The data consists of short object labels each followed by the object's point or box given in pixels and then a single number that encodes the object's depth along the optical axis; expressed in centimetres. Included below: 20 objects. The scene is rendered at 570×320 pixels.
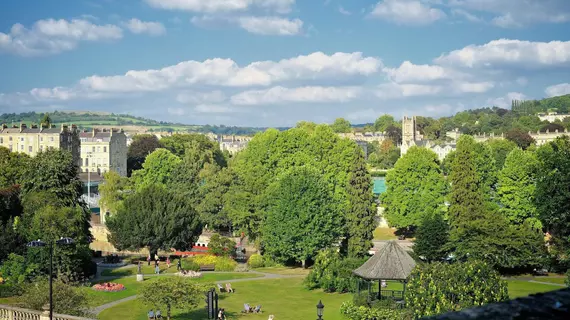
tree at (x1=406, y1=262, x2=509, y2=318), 3675
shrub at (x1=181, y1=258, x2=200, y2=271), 6041
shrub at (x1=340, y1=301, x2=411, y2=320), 4079
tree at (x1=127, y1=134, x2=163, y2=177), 16225
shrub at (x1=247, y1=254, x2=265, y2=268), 6400
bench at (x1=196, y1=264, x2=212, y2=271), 6178
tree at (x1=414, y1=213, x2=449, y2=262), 6012
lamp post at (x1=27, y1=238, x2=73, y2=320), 3008
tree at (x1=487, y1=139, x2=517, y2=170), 12215
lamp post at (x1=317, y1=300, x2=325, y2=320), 3466
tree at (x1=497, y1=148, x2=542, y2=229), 7294
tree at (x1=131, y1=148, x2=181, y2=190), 9794
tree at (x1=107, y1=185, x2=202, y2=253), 6531
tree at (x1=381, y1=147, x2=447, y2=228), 7925
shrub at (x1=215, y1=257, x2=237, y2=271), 6244
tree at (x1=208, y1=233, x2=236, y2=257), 6562
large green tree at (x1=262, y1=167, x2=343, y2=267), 6269
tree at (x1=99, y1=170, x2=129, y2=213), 9121
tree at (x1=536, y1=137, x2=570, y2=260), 5594
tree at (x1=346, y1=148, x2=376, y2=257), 6506
